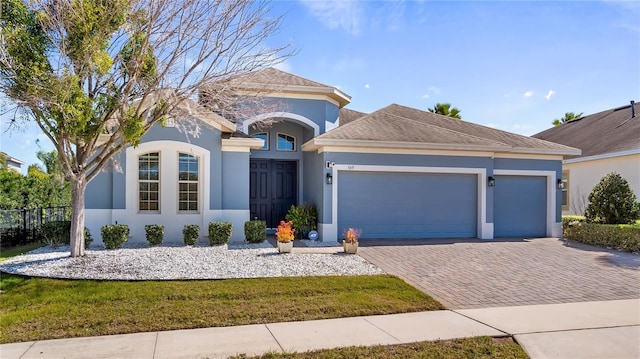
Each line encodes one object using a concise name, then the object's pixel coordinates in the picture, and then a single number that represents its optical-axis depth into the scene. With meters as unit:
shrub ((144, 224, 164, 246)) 11.30
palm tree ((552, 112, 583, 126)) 30.03
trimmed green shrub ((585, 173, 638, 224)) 13.61
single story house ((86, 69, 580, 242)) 12.23
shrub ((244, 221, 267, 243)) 12.05
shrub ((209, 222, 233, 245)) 11.56
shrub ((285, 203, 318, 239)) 13.65
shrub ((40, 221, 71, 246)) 11.06
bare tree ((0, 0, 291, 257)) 7.81
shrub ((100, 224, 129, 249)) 10.82
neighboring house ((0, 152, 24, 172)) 27.85
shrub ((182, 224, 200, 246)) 11.42
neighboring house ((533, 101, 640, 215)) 16.78
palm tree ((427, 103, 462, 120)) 23.86
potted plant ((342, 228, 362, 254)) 10.86
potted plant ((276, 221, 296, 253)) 10.63
